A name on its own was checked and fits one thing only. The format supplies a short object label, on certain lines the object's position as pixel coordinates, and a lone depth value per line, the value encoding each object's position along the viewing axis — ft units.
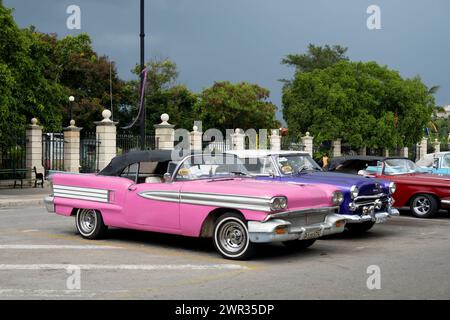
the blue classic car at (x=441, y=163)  58.99
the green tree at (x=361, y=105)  139.23
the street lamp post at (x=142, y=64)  74.38
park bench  81.02
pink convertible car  27.50
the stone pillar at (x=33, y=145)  85.51
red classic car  46.06
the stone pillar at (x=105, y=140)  90.79
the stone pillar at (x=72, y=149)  89.15
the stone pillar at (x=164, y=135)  97.35
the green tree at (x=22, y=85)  77.03
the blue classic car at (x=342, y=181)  35.27
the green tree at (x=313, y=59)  273.54
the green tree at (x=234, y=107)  202.80
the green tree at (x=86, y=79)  180.34
